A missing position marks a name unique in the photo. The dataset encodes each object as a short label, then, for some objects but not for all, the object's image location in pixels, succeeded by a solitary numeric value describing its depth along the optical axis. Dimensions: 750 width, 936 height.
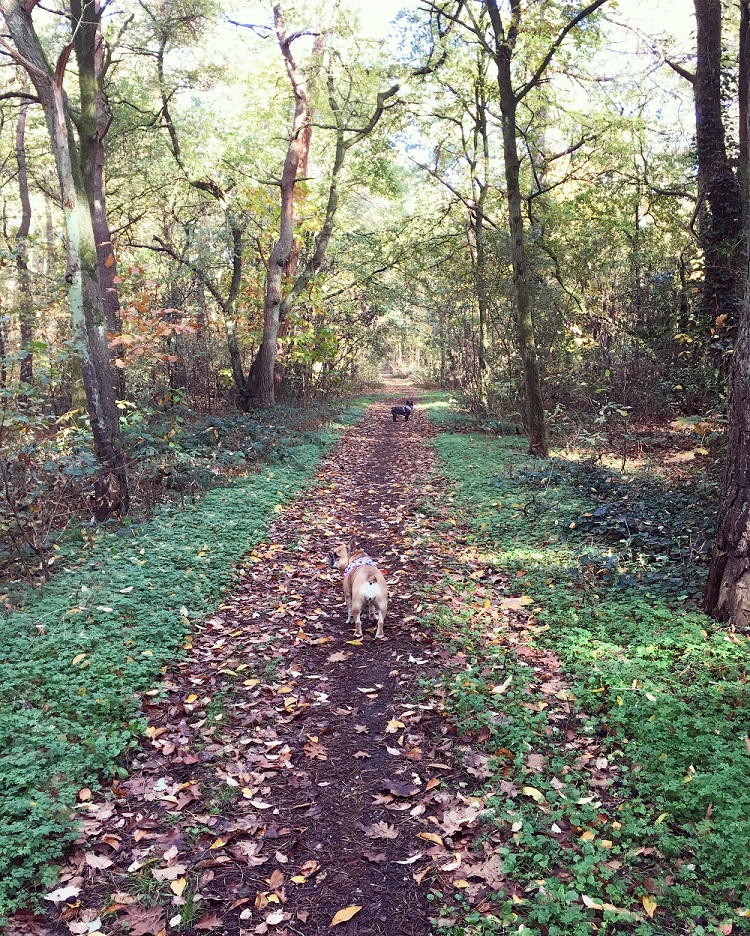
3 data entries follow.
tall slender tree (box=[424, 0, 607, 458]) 10.81
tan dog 5.79
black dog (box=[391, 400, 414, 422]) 20.02
